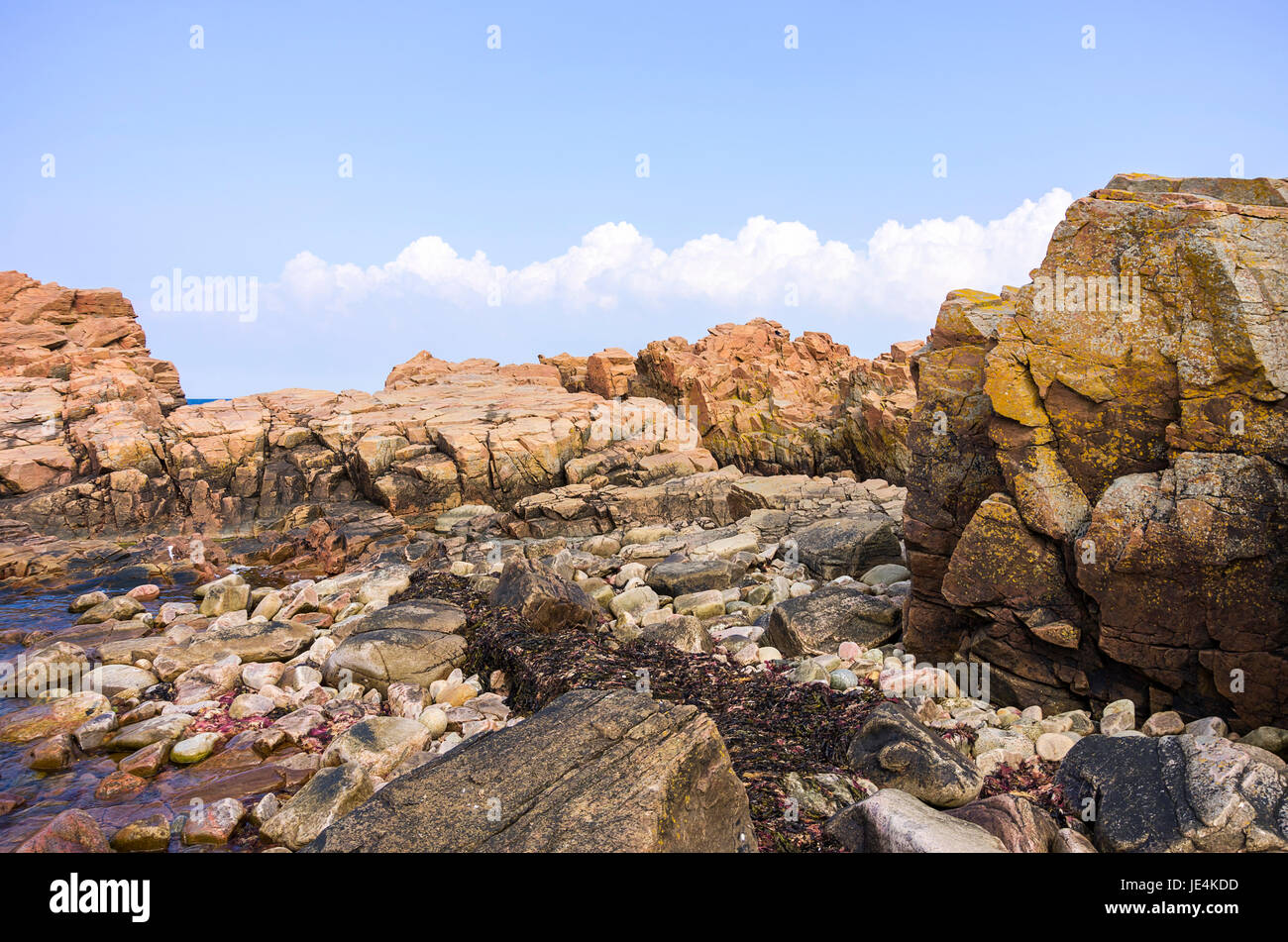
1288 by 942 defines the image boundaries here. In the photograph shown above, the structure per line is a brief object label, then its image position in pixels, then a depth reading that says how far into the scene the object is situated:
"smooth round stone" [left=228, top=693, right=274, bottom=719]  11.09
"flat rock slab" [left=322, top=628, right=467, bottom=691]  11.78
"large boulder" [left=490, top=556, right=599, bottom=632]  12.47
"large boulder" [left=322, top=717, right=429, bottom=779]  8.96
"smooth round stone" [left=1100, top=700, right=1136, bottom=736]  8.67
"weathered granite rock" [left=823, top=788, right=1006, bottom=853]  5.72
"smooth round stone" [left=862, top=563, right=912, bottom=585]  14.91
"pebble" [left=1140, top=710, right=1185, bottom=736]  8.44
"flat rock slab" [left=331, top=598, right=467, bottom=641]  12.92
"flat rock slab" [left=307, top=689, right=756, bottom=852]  5.14
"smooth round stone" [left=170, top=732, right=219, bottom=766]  10.01
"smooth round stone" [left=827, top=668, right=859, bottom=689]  10.02
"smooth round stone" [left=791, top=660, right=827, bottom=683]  10.34
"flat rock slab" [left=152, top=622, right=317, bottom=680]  13.05
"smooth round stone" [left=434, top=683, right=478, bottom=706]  11.08
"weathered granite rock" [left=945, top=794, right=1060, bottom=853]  6.16
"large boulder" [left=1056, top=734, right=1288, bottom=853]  6.13
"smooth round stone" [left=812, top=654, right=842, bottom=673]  10.89
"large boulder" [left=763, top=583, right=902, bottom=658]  11.84
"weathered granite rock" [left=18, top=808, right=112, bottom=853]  6.81
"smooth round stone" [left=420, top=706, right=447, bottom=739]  10.00
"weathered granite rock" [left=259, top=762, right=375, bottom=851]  7.77
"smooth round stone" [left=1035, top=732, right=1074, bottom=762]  8.24
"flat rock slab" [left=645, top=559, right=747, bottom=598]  15.97
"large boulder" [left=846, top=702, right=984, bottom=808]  7.27
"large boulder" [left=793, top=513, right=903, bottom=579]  16.89
